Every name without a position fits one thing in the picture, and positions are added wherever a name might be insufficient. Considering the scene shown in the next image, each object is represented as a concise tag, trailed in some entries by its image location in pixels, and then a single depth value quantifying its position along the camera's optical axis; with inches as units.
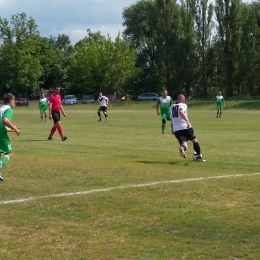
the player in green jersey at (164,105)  1024.2
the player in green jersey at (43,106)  1567.4
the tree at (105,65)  3521.2
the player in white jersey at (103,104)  1487.0
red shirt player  865.5
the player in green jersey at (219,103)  1690.5
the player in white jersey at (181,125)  606.9
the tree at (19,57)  3543.3
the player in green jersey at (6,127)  461.4
